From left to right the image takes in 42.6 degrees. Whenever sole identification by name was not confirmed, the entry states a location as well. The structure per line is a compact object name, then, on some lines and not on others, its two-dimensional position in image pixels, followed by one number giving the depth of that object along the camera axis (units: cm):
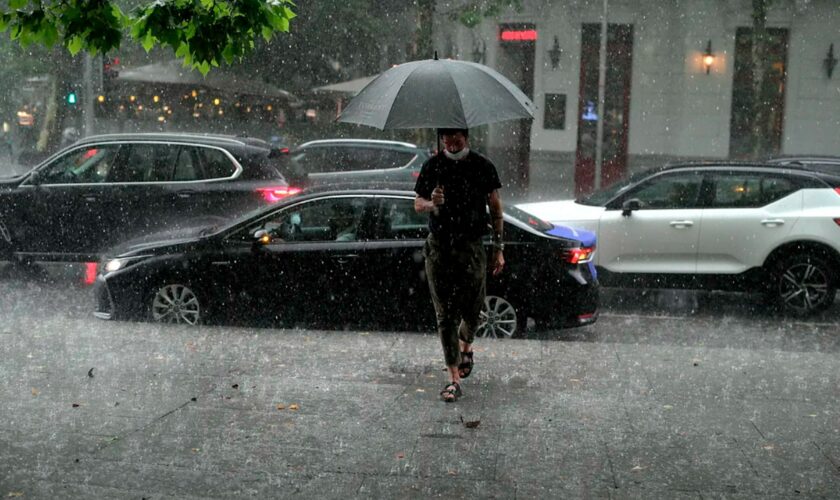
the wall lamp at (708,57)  2738
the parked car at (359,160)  1709
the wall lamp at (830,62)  2713
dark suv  1272
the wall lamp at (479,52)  2869
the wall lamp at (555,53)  2794
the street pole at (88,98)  2545
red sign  2842
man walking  687
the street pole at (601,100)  2562
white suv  1145
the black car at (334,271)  964
